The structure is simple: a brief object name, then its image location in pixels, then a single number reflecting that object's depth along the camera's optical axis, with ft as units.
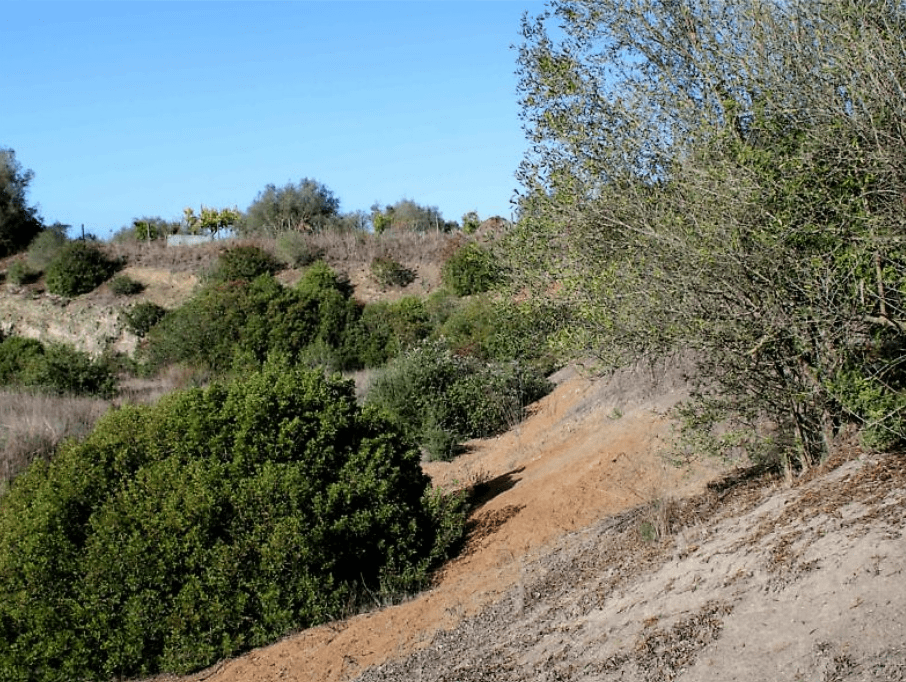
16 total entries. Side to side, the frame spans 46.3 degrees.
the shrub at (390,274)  134.82
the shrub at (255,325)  111.14
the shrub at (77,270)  141.18
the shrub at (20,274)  144.15
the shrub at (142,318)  131.03
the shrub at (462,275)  116.98
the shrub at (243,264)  132.67
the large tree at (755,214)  23.29
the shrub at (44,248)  147.33
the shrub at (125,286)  139.03
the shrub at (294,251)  139.64
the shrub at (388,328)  112.60
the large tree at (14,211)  154.81
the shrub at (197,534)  28.94
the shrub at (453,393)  62.49
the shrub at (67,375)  78.43
